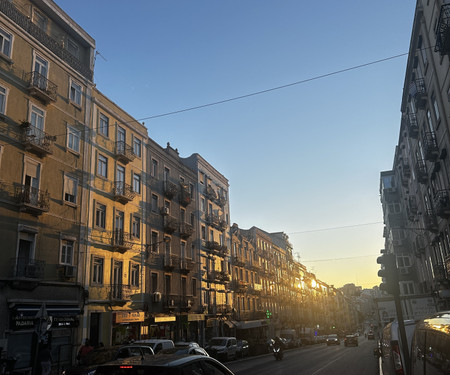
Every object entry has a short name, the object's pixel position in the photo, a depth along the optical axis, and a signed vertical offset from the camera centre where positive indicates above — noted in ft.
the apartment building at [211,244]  136.98 +23.37
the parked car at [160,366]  16.65 -2.10
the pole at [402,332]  28.43 -2.23
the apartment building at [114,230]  81.87 +19.05
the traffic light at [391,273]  33.17 +2.33
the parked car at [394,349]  34.58 -4.24
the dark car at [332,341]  199.00 -16.82
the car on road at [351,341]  178.28 -15.64
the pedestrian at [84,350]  61.20 -4.59
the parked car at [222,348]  96.69 -8.59
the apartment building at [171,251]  104.88 +17.63
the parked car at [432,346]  14.97 -1.86
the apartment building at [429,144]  71.92 +34.41
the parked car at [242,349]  111.86 -10.57
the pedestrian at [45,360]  57.77 -5.39
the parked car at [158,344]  56.78 -4.01
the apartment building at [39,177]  64.95 +25.50
